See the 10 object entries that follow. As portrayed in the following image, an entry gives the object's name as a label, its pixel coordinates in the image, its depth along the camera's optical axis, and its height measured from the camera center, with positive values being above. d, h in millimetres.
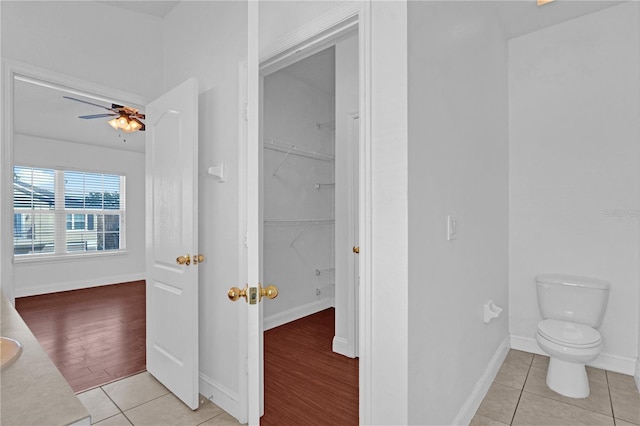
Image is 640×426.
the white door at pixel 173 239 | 1912 -172
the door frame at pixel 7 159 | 1777 +318
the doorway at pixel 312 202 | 2732 +120
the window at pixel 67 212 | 4461 +35
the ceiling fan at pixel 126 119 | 3293 +1043
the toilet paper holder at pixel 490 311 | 2084 -670
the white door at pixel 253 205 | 1042 +29
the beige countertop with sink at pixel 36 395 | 579 -381
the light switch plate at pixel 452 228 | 1507 -74
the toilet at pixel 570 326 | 1982 -801
